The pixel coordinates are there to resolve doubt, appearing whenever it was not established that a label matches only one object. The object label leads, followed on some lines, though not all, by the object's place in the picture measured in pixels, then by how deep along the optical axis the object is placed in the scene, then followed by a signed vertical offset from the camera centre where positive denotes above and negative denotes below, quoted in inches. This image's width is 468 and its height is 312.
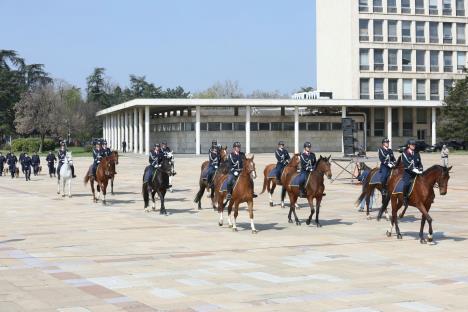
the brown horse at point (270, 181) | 1065.5 -55.6
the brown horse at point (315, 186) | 816.9 -47.9
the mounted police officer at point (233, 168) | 782.7 -25.1
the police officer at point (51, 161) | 1886.1 -40.0
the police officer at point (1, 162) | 2064.5 -43.9
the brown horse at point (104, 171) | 1086.4 -38.4
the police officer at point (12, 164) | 1958.0 -47.5
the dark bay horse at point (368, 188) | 903.9 -56.9
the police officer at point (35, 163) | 2031.3 -46.6
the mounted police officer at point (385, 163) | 880.3 -23.4
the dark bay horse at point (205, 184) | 1011.3 -56.0
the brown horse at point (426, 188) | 689.6 -43.5
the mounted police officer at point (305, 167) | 826.8 -26.1
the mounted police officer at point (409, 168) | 707.4 -23.9
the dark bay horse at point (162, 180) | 970.7 -47.0
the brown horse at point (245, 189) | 767.7 -47.7
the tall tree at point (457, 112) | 3088.1 +138.0
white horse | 1273.4 -42.2
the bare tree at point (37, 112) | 4488.2 +222.1
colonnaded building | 3415.4 +295.3
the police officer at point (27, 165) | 1856.5 -47.9
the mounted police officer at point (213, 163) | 1022.4 -25.5
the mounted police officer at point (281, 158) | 1035.9 -19.9
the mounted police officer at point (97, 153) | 1143.7 -10.9
